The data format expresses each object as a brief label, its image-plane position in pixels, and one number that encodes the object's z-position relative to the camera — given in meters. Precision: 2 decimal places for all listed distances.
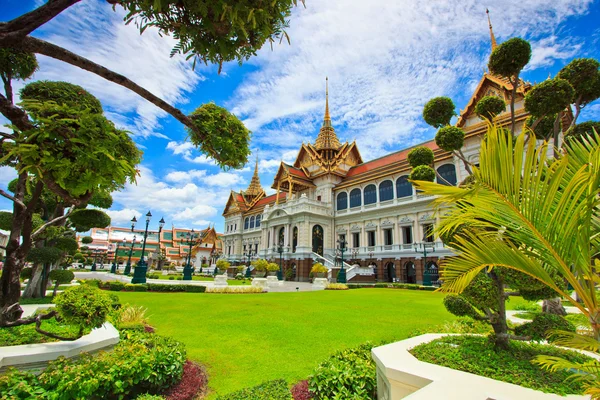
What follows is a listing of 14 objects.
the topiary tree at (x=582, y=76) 9.60
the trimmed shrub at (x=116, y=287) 16.33
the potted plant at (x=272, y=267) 27.82
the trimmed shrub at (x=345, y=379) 3.56
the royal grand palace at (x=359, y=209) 25.56
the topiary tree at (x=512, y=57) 9.78
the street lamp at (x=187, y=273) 23.48
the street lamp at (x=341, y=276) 24.64
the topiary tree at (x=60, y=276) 9.82
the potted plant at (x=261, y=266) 28.53
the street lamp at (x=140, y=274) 18.14
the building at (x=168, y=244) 61.91
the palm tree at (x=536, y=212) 2.33
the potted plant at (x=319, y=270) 26.80
